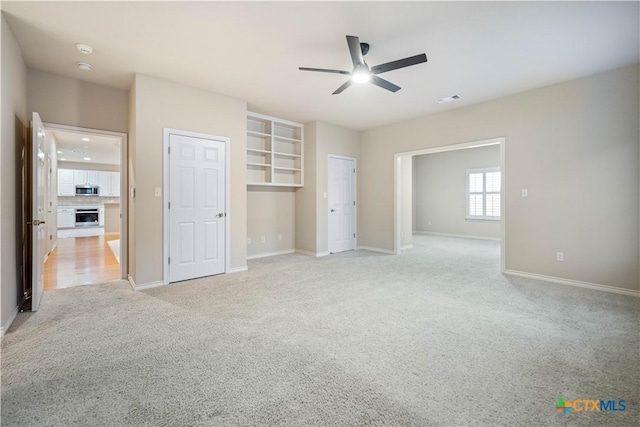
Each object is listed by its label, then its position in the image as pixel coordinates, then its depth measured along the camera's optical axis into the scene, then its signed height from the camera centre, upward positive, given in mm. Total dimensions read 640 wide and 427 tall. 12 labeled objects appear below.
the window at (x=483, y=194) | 8344 +491
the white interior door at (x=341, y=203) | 6289 +158
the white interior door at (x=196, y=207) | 4031 +39
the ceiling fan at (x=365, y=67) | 2636 +1475
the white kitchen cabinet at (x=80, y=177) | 10016 +1151
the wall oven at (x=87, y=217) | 9930 -260
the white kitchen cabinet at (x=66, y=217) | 9609 -251
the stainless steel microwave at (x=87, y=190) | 10008 +699
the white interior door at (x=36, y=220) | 2947 -113
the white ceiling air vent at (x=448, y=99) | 4523 +1811
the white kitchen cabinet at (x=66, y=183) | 9703 +920
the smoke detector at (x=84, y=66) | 3455 +1780
